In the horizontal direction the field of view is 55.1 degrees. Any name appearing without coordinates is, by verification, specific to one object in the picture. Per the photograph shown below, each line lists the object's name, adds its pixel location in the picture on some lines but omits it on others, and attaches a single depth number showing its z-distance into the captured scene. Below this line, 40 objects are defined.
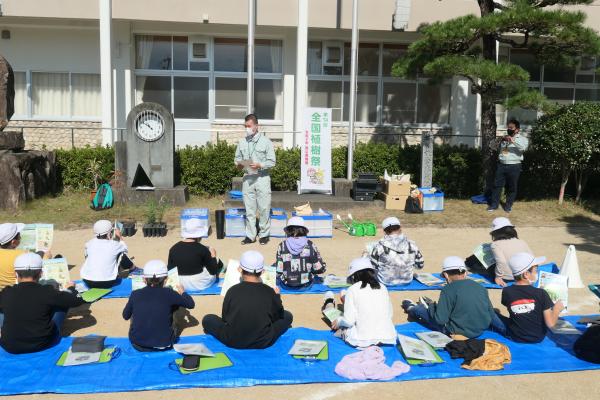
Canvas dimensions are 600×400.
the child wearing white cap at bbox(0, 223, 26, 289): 6.00
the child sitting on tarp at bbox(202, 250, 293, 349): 5.14
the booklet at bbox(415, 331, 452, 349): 5.23
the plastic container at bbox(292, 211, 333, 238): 10.18
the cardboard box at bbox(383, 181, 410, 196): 12.34
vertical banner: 13.13
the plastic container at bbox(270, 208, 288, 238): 10.22
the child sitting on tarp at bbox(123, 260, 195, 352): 5.09
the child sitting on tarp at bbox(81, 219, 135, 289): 6.96
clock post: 12.34
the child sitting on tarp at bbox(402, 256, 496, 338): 5.31
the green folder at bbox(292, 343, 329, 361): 5.02
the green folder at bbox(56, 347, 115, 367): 4.86
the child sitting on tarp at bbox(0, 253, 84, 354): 4.96
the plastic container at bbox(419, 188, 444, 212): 12.29
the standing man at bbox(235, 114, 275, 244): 9.52
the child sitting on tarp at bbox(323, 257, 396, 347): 5.20
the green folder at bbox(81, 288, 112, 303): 6.62
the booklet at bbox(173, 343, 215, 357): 4.89
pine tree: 11.52
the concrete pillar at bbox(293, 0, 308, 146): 15.07
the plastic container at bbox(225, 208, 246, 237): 10.09
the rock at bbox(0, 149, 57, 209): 11.48
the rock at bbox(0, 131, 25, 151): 12.04
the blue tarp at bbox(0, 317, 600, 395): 4.52
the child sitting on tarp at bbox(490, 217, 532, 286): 7.10
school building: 16.28
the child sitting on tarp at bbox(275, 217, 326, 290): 6.95
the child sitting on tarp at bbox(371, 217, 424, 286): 7.10
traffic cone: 7.32
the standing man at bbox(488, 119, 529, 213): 12.09
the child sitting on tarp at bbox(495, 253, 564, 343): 5.28
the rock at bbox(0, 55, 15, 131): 12.02
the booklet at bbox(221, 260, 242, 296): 6.80
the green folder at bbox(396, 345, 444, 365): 4.96
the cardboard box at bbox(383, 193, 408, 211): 12.38
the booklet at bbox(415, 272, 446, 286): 7.45
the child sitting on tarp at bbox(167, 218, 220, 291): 6.81
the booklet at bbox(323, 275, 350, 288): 7.27
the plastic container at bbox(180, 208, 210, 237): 10.00
